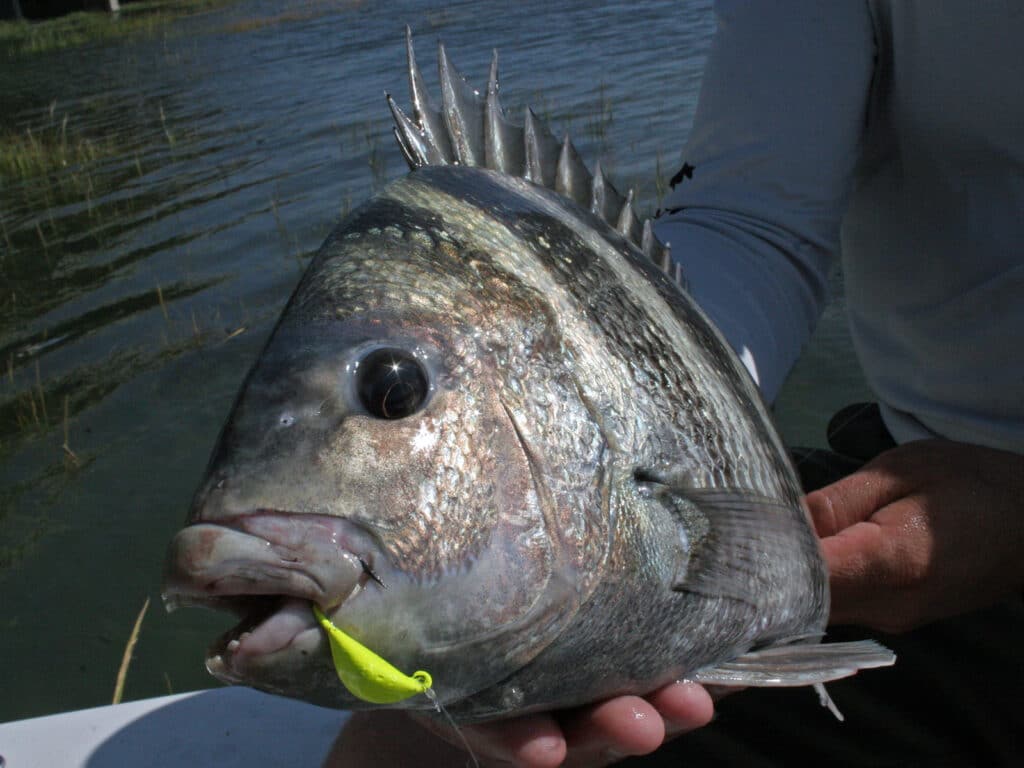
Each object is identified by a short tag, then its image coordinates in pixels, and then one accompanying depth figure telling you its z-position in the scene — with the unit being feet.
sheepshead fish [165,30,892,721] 0.82
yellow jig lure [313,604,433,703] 0.81
